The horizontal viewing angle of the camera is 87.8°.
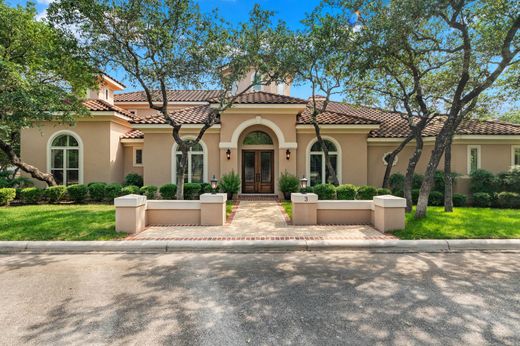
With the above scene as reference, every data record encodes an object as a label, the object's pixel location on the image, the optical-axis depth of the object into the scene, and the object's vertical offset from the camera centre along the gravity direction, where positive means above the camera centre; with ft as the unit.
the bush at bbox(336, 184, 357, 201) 41.01 -3.00
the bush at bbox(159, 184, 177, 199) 43.70 -2.97
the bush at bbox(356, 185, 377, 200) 40.82 -3.10
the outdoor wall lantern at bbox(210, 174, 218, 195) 30.25 -1.22
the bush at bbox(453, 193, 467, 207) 44.75 -4.58
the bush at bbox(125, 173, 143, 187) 52.21 -1.42
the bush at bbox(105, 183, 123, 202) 44.19 -3.16
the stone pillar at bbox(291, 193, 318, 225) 30.40 -4.23
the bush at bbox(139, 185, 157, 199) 44.06 -3.00
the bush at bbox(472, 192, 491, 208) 44.78 -4.44
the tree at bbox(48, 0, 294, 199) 29.91 +15.71
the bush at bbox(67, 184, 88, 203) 43.27 -2.94
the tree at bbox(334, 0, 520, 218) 26.76 +14.91
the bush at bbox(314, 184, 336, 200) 41.34 -2.98
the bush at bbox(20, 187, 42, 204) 42.09 -3.48
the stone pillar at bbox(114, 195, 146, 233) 26.55 -4.07
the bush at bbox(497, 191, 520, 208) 43.60 -4.34
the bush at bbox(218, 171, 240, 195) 46.55 -1.84
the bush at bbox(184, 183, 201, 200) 44.57 -2.89
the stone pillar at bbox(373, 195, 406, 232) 27.04 -4.17
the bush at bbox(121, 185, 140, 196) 43.66 -2.82
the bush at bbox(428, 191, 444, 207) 44.11 -4.34
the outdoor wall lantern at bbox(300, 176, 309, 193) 30.87 -1.43
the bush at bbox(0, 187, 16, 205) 40.37 -3.36
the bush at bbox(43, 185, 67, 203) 42.75 -3.21
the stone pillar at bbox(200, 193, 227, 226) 30.07 -4.28
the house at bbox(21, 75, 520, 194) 49.26 +4.91
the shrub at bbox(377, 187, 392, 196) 40.70 -2.95
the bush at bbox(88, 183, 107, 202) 44.04 -2.99
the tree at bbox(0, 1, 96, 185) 33.06 +13.39
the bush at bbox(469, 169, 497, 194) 46.70 -1.52
